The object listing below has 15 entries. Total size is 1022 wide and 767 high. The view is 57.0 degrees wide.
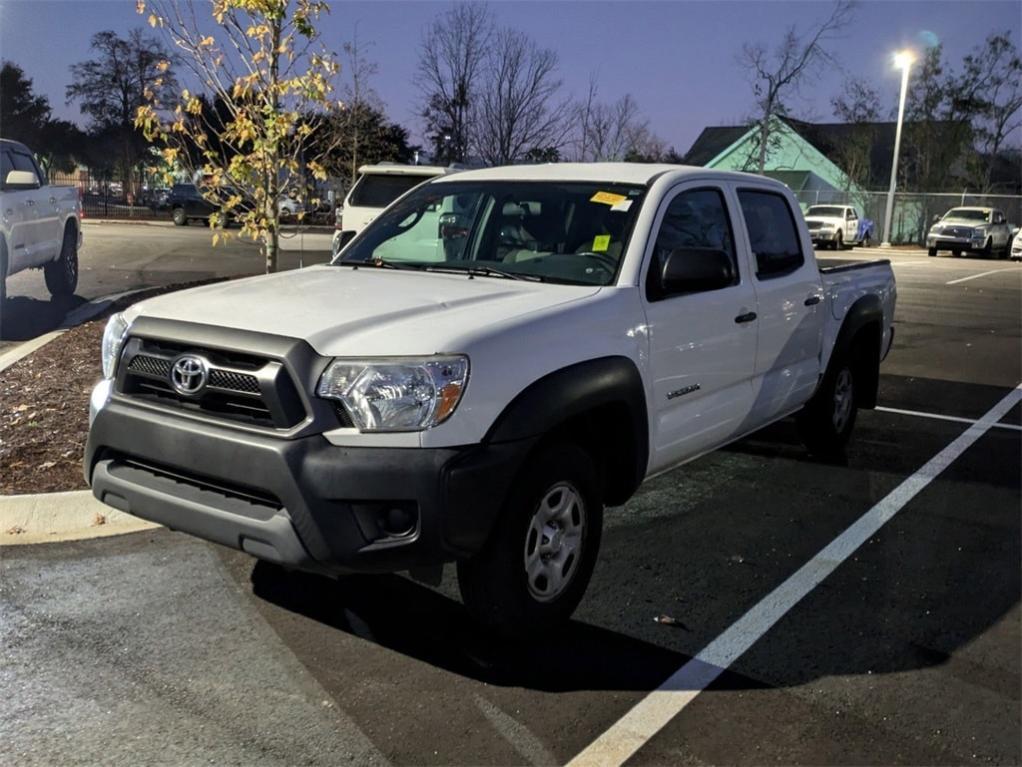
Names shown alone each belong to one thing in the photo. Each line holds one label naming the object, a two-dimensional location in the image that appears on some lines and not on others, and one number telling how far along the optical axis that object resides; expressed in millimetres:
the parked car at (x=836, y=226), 33344
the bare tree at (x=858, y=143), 43156
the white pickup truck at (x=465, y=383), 3133
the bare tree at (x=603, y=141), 24062
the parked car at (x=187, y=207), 34688
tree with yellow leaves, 7965
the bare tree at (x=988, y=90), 43875
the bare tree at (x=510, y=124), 20797
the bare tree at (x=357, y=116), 22828
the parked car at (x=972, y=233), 31797
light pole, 35188
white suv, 13703
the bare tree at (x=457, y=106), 21250
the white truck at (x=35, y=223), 10281
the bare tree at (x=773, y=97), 34438
